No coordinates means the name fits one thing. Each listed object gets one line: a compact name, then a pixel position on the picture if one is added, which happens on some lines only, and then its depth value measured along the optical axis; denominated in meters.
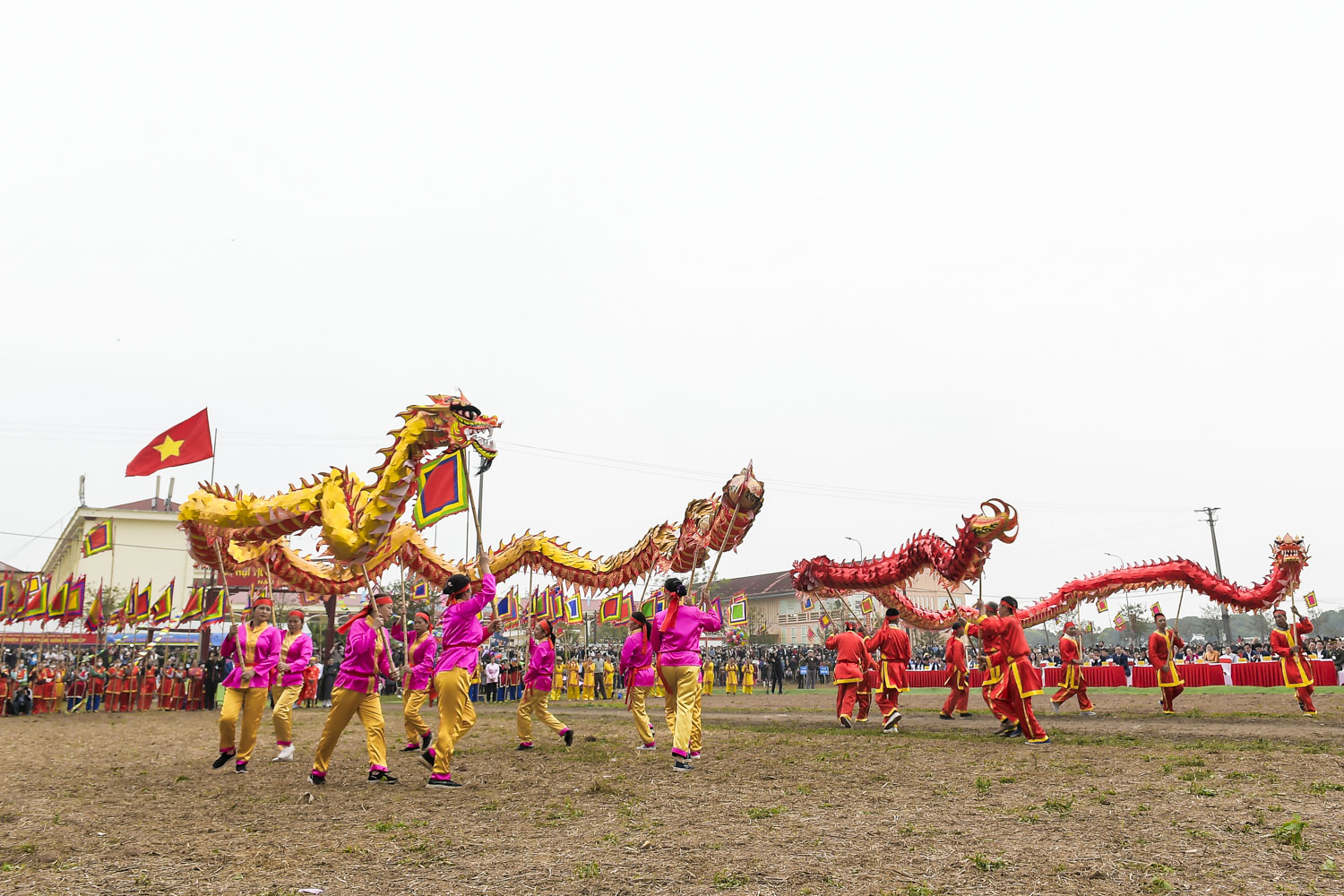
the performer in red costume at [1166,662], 16.22
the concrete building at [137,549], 62.06
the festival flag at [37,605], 26.58
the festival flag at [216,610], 23.73
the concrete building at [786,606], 78.25
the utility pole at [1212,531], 48.34
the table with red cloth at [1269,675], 23.44
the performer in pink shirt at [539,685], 12.36
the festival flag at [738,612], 21.44
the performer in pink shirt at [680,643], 9.90
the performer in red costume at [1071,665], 16.84
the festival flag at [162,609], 29.47
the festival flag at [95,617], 28.14
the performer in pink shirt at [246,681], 9.94
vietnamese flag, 15.83
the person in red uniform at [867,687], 15.59
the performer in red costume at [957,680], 17.02
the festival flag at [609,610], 21.70
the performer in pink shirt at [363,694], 8.73
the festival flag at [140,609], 29.22
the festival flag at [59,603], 26.56
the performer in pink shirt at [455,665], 8.75
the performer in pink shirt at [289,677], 10.37
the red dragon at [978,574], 16.58
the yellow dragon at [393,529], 14.07
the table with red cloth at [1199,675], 24.56
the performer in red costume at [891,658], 15.06
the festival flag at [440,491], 13.29
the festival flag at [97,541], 25.56
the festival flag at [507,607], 21.19
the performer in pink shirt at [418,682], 10.65
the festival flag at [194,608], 25.75
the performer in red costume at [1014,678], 11.82
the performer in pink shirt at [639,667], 11.27
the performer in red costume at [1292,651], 15.74
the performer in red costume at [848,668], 14.79
